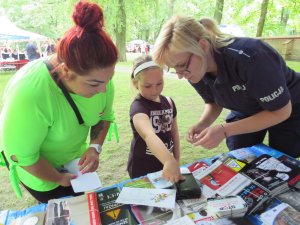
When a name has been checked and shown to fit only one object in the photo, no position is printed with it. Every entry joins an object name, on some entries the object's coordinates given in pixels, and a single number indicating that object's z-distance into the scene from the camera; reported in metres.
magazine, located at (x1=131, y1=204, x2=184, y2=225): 0.96
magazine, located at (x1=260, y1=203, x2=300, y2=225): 0.92
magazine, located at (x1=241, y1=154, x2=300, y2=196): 1.06
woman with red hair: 0.99
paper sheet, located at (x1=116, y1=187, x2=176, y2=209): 1.02
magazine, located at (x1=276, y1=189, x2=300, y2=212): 0.99
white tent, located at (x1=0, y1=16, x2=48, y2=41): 9.73
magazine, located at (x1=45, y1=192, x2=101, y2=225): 0.96
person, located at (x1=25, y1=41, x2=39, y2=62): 9.20
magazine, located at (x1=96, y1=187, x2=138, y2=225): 0.96
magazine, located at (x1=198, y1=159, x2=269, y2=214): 1.00
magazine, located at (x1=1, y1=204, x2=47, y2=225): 0.97
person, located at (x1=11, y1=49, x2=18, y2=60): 11.26
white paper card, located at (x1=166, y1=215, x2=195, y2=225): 0.92
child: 1.53
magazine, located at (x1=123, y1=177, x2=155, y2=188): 1.16
